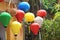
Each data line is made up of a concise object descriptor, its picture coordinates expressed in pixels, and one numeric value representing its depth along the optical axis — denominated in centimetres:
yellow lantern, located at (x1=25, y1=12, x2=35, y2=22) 609
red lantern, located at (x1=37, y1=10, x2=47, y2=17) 663
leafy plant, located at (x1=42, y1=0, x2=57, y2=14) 922
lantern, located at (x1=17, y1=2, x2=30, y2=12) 613
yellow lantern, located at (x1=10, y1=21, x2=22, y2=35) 571
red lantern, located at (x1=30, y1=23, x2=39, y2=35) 638
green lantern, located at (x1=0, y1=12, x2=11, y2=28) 538
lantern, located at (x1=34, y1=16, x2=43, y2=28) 648
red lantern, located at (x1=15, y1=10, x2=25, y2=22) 585
